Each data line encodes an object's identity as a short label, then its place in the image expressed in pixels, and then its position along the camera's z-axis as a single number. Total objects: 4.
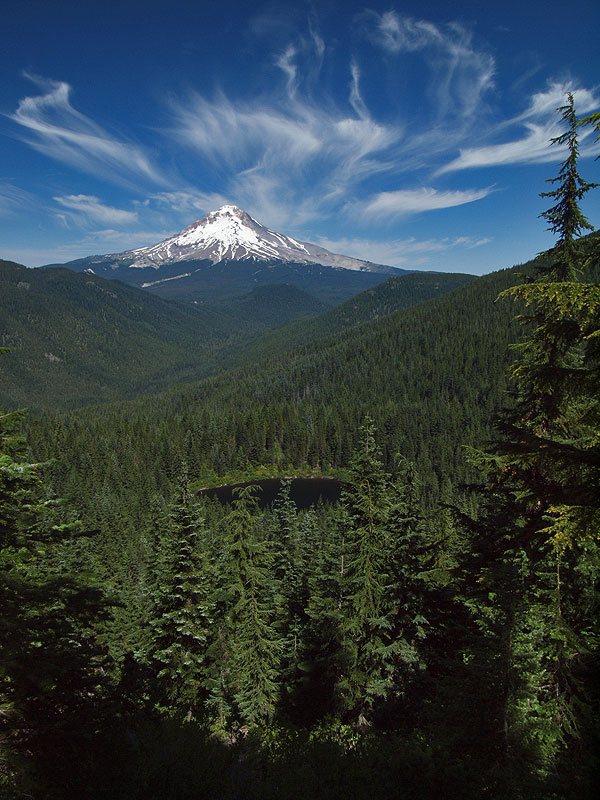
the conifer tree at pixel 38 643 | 6.61
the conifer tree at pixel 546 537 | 6.69
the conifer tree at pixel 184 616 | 18.20
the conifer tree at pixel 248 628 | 17.39
